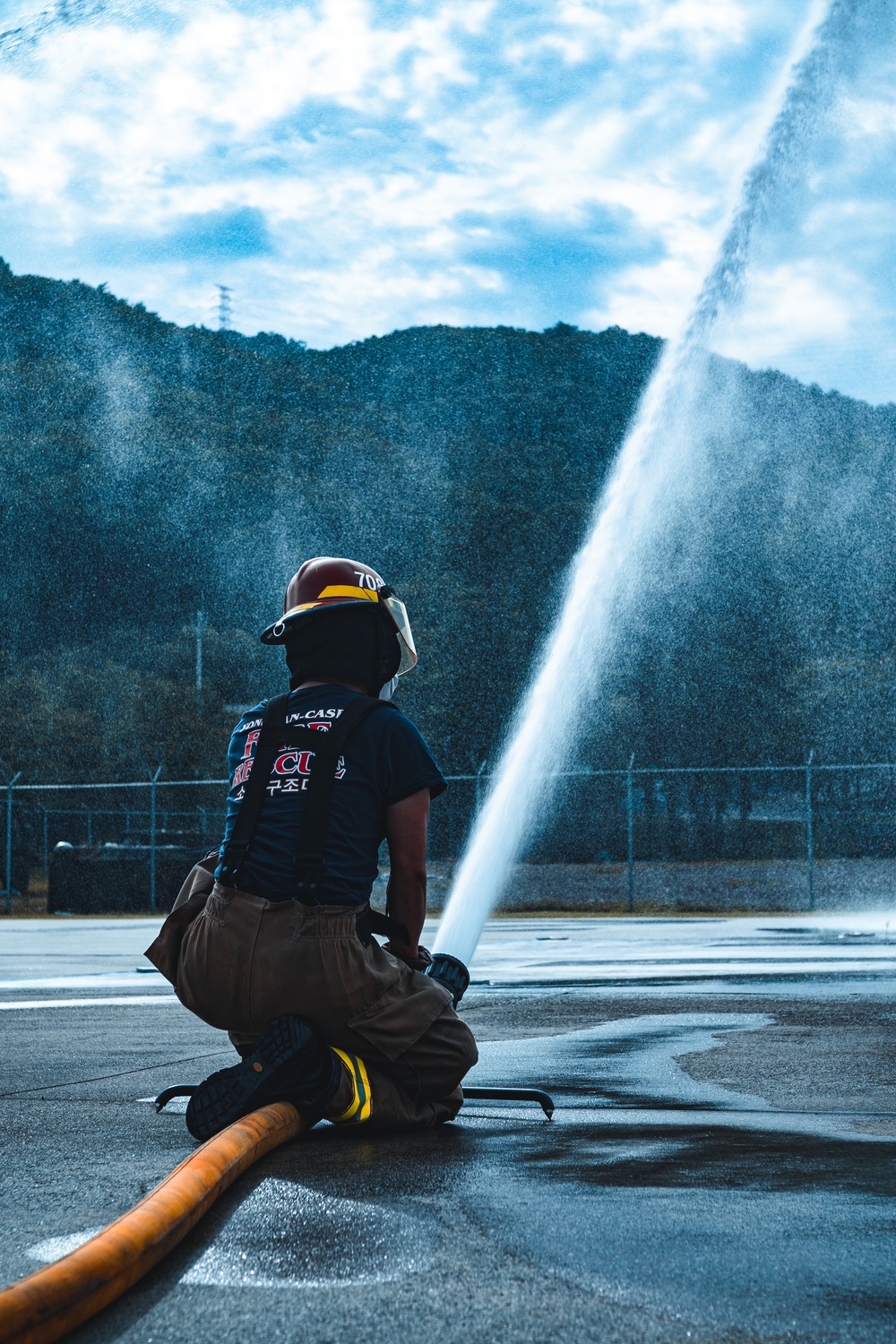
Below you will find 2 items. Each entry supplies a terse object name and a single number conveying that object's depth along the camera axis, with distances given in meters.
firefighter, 3.01
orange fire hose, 1.63
